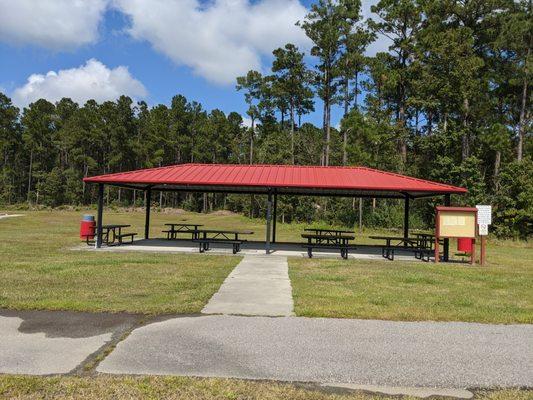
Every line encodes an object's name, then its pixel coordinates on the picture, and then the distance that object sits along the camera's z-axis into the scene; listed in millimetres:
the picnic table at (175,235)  16816
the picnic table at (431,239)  14848
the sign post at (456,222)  12285
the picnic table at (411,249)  13294
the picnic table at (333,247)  13095
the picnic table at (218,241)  13762
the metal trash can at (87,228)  15445
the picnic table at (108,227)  15056
